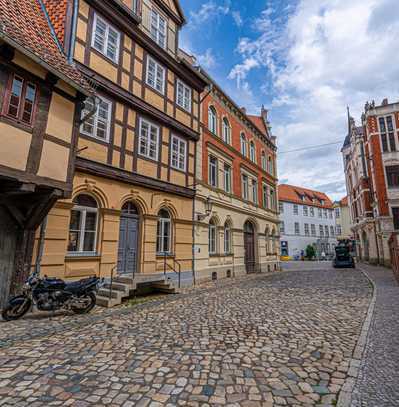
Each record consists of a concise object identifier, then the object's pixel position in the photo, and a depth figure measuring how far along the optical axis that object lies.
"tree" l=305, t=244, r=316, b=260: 42.47
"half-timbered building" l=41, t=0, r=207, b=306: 8.48
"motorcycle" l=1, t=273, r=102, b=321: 6.24
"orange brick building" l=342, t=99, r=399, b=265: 24.20
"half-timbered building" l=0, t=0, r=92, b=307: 5.97
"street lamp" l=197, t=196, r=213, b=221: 13.66
